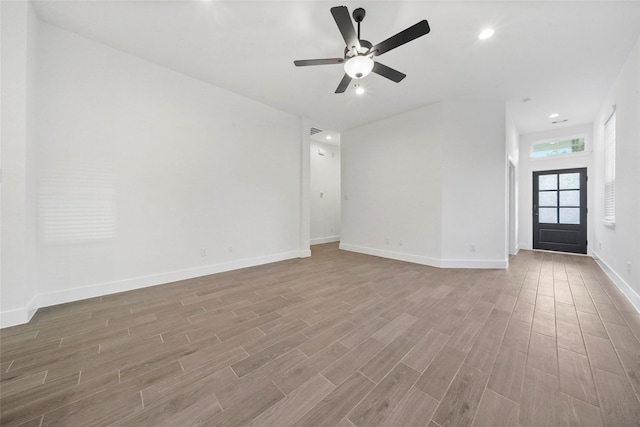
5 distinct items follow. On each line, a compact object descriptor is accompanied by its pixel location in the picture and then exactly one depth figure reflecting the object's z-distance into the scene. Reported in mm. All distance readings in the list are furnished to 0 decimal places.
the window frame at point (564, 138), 5281
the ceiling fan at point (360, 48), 1888
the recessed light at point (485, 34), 2447
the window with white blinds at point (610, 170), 3523
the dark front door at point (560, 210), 5348
